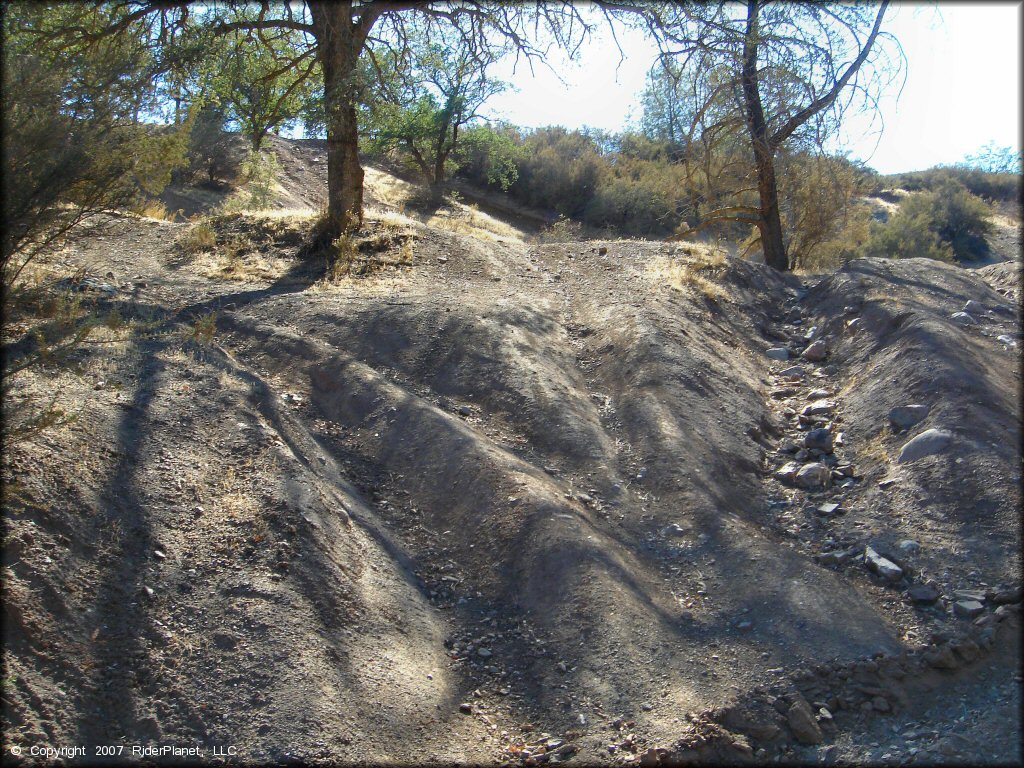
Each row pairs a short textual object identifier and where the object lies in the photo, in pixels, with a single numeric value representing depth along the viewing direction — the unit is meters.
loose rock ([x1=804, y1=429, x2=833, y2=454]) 6.54
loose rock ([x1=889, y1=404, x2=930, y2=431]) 6.27
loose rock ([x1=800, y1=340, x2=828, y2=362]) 8.26
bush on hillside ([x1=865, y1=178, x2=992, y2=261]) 18.08
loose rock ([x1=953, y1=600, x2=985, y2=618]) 4.65
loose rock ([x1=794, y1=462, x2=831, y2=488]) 6.10
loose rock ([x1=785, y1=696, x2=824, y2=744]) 3.99
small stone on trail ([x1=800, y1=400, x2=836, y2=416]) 7.07
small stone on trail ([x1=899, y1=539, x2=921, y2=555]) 5.19
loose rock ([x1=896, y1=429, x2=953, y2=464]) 5.82
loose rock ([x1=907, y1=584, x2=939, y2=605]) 4.80
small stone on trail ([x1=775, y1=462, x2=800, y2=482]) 6.22
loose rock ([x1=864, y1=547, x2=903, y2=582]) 5.01
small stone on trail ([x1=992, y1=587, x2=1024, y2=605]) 4.67
